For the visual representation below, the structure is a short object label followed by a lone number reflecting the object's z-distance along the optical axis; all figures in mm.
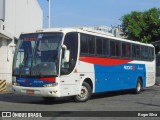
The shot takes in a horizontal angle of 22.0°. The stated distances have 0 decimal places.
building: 31484
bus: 16125
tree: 45625
